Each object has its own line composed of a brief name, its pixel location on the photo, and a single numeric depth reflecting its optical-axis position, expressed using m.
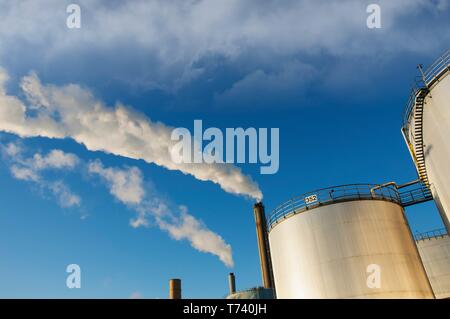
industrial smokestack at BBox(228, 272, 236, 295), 43.84
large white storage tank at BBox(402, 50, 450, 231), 16.75
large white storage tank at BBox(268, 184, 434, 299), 17.12
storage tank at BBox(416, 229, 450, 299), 31.84
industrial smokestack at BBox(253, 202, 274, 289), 38.24
